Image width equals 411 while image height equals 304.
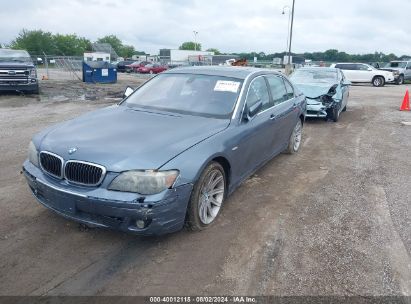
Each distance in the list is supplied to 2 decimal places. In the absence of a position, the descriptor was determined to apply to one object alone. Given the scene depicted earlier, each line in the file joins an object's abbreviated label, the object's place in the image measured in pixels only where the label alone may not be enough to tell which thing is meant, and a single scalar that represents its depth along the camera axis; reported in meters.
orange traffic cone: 13.05
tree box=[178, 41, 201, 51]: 129.82
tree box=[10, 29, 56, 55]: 80.97
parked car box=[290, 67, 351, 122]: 9.78
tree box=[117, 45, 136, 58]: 116.52
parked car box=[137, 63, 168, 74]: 41.06
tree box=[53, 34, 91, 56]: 91.81
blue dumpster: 21.84
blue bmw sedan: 3.11
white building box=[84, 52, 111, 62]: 43.10
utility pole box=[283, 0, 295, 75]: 30.73
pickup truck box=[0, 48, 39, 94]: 14.01
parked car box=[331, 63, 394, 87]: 25.80
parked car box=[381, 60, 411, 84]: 27.66
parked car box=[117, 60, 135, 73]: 44.19
